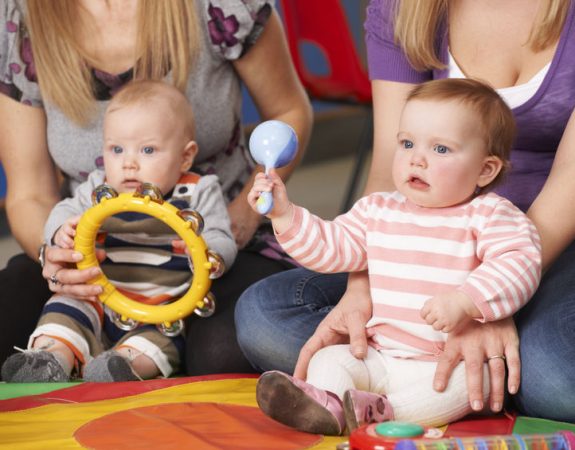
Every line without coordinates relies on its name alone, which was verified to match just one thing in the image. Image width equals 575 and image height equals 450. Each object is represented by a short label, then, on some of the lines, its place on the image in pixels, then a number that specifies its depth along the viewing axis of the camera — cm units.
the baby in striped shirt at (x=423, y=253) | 241
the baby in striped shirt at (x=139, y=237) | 273
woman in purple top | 246
